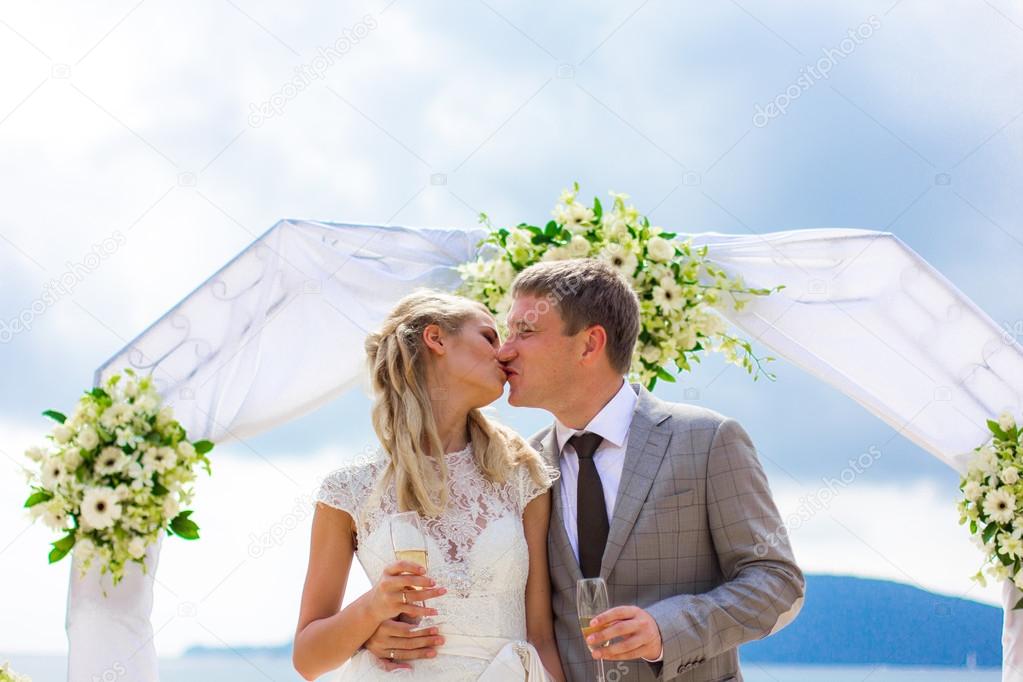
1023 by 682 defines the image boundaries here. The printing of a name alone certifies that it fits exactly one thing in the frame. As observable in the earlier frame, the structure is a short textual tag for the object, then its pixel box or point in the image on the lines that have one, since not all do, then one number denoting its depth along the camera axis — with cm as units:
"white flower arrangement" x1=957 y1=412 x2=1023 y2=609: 457
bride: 310
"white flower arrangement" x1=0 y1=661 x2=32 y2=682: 377
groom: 303
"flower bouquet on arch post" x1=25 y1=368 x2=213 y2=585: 427
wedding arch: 475
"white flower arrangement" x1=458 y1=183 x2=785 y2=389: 466
